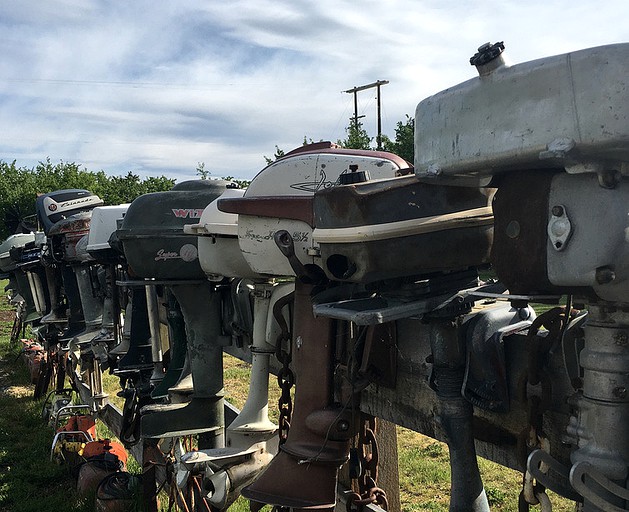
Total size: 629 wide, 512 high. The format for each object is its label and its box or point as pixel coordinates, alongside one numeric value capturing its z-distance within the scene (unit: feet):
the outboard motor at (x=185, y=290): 8.64
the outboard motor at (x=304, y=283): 5.30
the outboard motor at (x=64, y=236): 16.01
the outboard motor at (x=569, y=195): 2.85
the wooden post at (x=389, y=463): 8.73
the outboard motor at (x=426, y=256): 4.10
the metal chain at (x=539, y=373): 3.66
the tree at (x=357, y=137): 70.08
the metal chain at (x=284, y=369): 5.92
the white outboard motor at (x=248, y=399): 6.93
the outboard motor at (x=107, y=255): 12.42
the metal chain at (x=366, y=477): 5.39
